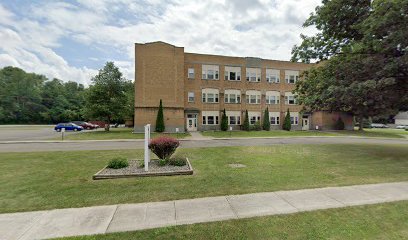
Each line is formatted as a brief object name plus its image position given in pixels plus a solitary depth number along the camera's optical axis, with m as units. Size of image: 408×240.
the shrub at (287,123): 35.47
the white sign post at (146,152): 8.34
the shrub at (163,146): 9.48
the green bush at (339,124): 38.00
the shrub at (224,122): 32.91
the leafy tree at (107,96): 30.33
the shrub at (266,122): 34.55
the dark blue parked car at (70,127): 35.19
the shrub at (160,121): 28.82
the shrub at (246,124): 33.52
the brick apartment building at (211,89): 29.33
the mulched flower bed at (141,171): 7.77
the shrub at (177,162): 9.24
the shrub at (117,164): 8.81
